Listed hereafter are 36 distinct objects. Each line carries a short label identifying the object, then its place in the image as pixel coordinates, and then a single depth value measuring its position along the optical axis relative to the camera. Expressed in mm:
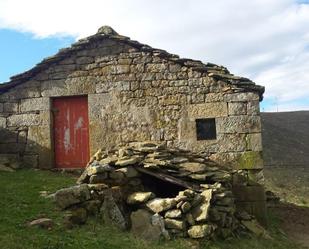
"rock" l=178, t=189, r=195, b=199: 4904
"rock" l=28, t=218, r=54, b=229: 3924
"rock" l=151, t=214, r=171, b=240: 4502
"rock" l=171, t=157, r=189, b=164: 5708
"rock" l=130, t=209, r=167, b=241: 4452
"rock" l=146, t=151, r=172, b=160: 5648
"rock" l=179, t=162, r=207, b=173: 5606
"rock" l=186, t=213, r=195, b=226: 4721
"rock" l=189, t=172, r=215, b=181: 5502
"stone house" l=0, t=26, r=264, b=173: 6824
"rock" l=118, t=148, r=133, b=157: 5567
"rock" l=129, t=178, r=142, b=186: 5284
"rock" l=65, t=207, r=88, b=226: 4212
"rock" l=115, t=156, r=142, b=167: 5276
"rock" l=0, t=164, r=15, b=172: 6941
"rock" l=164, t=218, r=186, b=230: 4593
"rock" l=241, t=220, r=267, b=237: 5547
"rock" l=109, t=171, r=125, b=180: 5123
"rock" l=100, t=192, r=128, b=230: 4539
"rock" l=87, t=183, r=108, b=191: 4765
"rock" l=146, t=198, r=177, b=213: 4746
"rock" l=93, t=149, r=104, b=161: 5751
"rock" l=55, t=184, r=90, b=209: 4457
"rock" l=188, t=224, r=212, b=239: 4583
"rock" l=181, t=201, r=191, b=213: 4728
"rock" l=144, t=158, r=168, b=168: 5457
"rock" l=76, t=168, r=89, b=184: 5123
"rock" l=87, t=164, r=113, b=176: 5060
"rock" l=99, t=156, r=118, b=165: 5316
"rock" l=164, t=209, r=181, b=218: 4666
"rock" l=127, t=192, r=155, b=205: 4887
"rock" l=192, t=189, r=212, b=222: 4746
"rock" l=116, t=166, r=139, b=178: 5198
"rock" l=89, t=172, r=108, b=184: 5030
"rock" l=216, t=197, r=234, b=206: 5216
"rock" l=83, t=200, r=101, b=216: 4525
